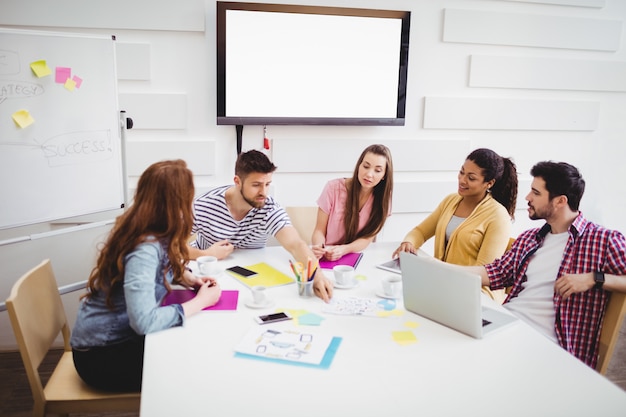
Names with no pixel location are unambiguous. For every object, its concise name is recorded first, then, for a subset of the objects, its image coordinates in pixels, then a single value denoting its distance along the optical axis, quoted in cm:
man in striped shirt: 230
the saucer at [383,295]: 190
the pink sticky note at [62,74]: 255
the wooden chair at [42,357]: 158
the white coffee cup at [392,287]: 190
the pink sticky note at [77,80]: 261
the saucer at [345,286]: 201
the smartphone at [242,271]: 210
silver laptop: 156
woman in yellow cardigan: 242
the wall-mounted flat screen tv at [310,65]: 324
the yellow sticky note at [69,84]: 258
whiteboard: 246
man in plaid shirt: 188
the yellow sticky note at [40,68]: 248
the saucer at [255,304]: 178
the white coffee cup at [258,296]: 179
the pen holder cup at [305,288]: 189
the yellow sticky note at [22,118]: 246
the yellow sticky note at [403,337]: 156
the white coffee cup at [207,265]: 209
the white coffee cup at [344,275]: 202
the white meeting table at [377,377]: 123
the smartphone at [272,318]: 167
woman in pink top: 271
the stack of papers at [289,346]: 143
